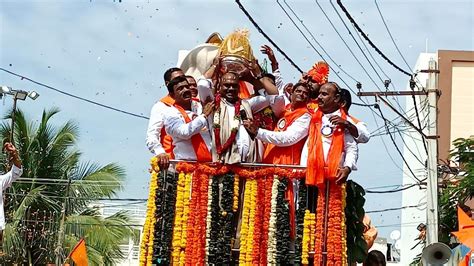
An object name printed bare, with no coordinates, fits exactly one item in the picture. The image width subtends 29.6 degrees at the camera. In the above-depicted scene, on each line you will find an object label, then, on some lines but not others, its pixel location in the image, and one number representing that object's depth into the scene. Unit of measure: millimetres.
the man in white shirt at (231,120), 6969
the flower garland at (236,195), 6855
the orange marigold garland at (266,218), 6781
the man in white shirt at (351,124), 7041
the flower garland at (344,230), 6777
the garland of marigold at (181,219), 6758
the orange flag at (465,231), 11922
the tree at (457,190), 16594
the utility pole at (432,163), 17375
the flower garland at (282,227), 6766
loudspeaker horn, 9164
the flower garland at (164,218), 6742
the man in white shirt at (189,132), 6957
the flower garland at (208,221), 6770
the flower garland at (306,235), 6700
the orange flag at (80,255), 12273
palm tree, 20391
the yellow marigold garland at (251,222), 6715
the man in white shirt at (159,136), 6887
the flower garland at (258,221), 6738
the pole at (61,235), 20062
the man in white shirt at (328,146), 6832
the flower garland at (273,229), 6766
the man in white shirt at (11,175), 7738
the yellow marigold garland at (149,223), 6758
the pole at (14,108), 18188
